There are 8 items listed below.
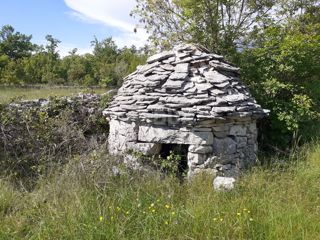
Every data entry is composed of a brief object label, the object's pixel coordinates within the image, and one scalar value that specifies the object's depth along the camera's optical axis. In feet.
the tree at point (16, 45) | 130.93
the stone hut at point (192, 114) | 17.37
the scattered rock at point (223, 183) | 13.98
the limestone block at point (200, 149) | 17.26
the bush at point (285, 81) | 22.40
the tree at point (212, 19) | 30.01
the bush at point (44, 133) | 19.25
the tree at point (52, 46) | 116.06
